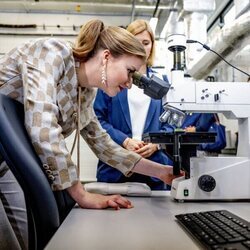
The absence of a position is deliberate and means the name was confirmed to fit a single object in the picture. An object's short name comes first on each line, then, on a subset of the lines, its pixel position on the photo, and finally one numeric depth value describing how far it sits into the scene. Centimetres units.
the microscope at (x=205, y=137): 108
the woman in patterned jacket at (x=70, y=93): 82
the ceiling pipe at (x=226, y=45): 195
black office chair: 66
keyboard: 51
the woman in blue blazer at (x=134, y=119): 147
